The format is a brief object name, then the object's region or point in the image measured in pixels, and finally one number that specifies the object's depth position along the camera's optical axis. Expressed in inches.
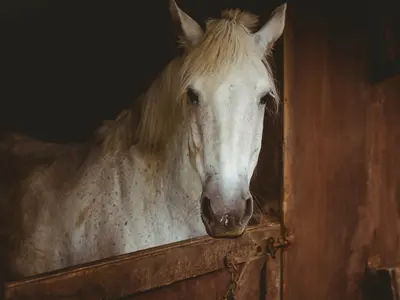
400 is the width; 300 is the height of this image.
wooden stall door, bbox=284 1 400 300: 63.3
